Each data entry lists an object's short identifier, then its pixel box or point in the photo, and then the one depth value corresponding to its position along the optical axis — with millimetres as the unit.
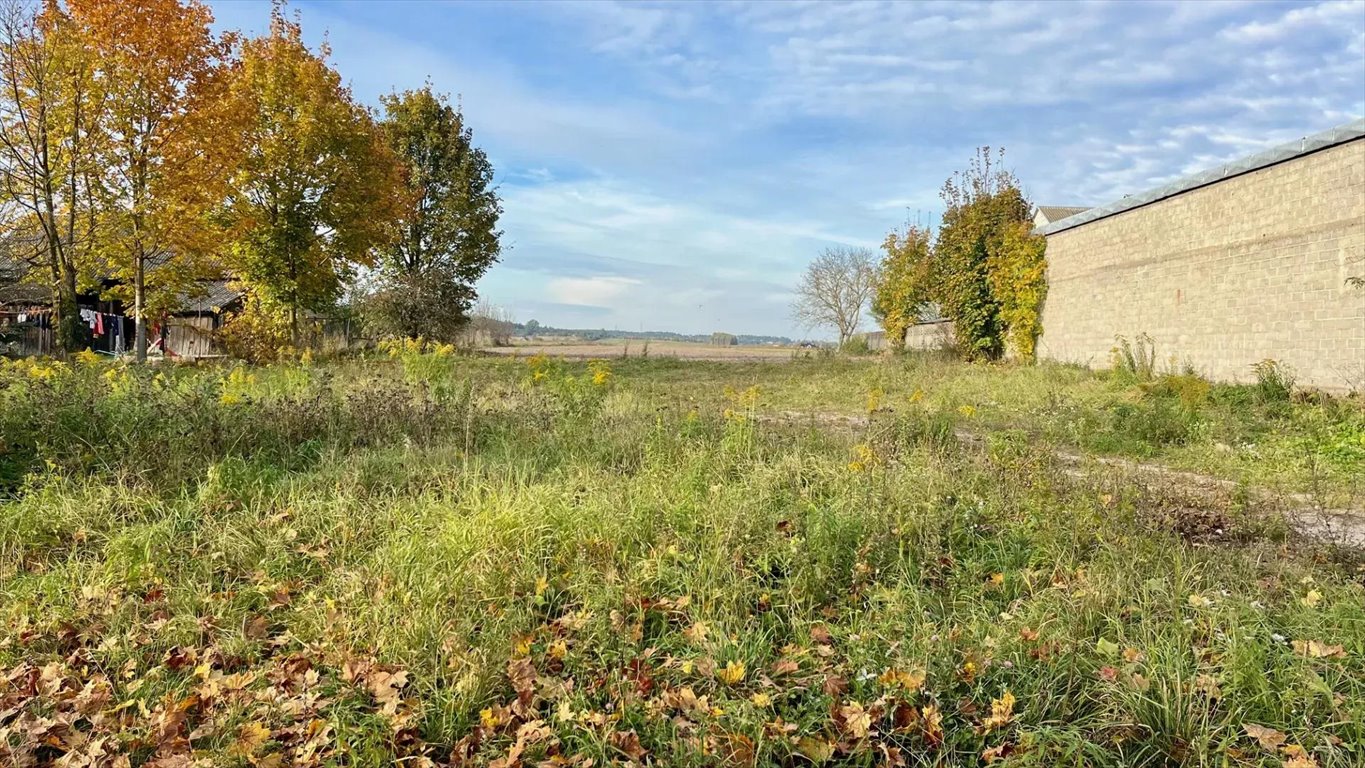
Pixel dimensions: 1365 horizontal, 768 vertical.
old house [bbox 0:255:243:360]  17414
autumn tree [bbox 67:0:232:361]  13227
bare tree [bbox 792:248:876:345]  51031
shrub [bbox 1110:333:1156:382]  12641
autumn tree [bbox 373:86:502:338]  24719
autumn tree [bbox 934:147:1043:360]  17375
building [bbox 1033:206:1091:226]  25539
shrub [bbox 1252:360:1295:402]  9528
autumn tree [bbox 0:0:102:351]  12859
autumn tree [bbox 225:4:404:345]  16562
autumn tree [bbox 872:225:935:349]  24234
